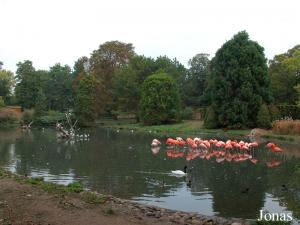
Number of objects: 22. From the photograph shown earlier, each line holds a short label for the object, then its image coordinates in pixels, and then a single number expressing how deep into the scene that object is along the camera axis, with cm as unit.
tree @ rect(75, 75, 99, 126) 6481
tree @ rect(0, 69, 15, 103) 8469
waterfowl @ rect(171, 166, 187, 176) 2078
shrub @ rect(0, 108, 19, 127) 6711
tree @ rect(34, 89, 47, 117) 6728
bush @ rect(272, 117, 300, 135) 4103
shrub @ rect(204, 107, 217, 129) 5078
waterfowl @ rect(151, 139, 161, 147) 3453
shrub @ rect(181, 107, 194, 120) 6322
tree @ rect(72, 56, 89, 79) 8365
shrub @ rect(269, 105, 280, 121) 4773
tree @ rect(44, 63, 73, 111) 8088
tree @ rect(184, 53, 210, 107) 7231
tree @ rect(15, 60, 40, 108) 7531
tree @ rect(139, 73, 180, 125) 6002
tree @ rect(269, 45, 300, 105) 5144
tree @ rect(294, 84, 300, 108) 4638
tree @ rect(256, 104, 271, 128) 4709
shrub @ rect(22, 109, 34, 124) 6659
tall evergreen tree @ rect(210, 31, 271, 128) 4884
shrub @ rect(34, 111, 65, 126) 6656
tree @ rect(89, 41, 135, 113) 7544
